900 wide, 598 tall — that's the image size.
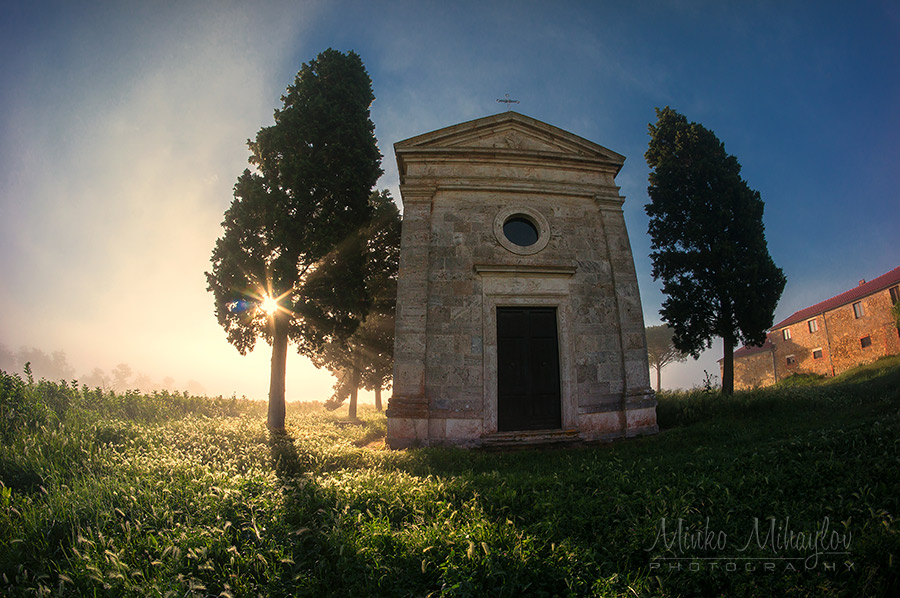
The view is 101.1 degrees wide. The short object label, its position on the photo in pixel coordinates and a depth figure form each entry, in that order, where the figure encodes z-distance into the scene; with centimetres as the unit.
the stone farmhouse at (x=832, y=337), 2341
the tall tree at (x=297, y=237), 1062
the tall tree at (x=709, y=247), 1363
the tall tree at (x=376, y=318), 1337
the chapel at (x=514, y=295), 869
